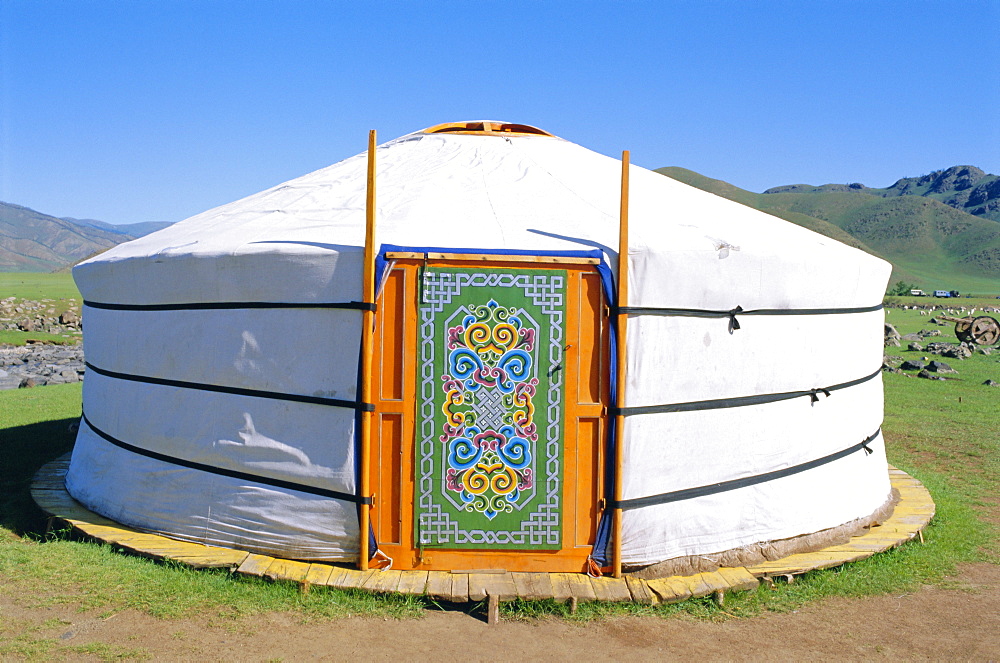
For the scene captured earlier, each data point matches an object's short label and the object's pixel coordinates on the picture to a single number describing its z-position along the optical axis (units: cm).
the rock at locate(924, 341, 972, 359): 1420
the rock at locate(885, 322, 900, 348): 1658
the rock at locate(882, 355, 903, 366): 1267
